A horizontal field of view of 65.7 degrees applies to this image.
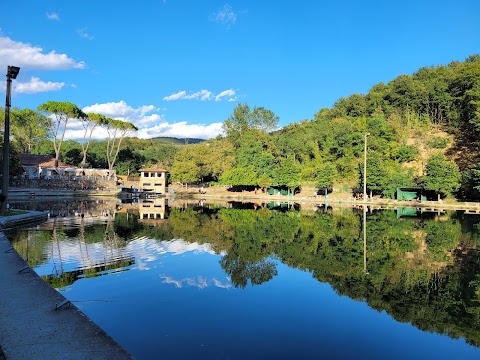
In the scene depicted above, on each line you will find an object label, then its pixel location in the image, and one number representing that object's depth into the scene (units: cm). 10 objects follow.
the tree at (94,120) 7094
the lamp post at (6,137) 2077
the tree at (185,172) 7362
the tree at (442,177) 4678
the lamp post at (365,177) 5214
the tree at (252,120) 9412
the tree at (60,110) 6556
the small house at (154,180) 7475
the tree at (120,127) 7591
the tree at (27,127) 6912
